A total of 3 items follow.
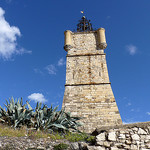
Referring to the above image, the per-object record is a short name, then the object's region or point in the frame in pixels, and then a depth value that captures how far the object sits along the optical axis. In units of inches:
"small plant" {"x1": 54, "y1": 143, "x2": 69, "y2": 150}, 147.1
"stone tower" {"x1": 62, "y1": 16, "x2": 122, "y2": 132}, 360.5
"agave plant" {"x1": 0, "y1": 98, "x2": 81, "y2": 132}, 204.8
